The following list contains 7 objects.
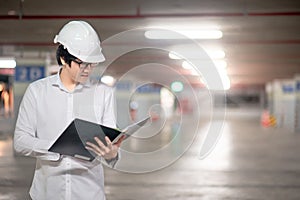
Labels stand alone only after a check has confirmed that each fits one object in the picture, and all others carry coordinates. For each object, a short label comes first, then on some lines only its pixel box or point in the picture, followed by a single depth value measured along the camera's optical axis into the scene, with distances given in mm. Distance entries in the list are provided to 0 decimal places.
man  2049
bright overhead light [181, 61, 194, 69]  14694
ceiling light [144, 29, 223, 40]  9016
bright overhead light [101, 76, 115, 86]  18728
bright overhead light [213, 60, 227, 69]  14726
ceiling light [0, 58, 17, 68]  13914
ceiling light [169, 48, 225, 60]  11912
